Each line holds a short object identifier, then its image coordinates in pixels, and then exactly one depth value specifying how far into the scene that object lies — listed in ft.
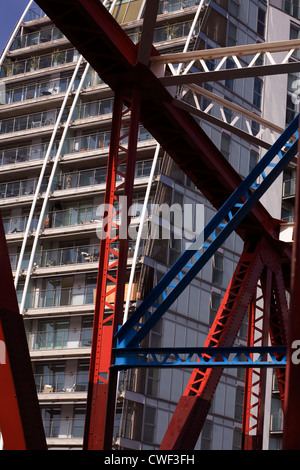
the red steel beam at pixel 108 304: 63.41
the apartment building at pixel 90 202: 162.91
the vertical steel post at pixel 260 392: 96.60
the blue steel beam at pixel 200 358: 62.90
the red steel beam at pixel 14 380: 44.82
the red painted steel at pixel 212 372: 77.71
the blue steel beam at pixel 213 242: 64.75
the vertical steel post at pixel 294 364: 29.09
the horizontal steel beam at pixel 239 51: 64.54
